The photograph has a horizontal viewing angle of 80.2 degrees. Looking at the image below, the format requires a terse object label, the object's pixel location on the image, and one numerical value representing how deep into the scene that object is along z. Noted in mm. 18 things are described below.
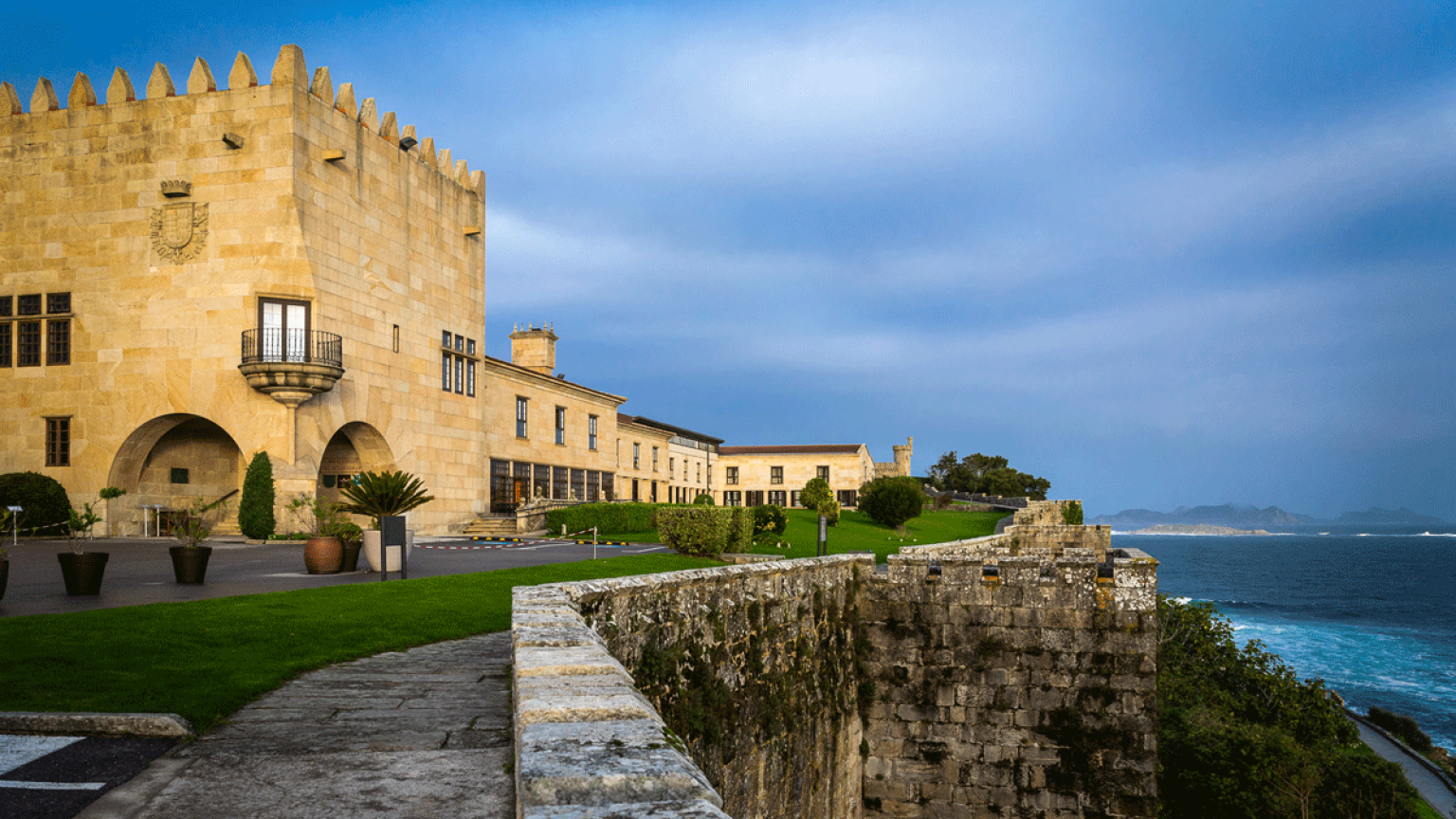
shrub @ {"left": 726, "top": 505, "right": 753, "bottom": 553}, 20484
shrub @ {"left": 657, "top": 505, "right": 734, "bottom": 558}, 19516
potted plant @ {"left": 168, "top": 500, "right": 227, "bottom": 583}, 13094
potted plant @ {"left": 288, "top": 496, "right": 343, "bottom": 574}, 15273
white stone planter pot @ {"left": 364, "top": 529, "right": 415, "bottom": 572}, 15945
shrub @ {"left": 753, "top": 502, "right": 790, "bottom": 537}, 29838
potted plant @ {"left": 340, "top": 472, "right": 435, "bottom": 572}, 16531
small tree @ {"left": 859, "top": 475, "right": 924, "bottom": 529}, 39531
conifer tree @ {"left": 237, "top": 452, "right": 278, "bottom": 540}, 24312
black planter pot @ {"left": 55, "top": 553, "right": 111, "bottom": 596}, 11125
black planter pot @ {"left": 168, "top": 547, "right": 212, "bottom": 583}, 13086
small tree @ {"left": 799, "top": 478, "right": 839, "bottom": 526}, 40575
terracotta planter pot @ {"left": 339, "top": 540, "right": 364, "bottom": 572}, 15766
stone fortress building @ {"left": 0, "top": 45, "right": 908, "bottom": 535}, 25734
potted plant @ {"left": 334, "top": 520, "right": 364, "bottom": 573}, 15719
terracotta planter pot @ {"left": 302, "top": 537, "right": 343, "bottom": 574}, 15273
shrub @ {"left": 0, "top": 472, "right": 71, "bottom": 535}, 23719
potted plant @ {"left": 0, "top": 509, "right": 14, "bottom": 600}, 10070
